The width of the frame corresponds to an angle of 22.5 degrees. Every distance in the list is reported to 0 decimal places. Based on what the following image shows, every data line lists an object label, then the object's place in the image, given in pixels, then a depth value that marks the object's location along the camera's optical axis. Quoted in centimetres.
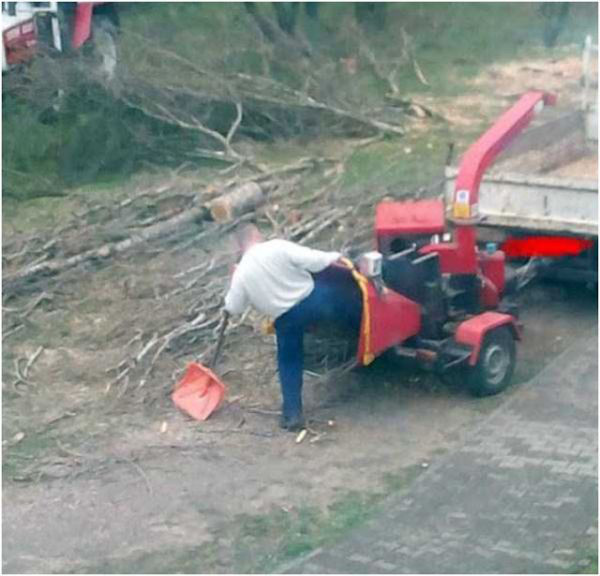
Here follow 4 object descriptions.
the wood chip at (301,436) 894
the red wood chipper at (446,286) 907
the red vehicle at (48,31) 1557
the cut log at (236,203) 1288
